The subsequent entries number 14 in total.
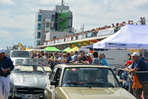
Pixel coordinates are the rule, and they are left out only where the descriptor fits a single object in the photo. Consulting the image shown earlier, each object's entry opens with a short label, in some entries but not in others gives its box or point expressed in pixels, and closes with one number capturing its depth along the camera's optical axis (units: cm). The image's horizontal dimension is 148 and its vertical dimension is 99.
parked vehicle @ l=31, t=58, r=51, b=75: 1300
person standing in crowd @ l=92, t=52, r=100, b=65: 1103
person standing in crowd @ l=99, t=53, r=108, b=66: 1155
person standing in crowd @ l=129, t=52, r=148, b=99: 705
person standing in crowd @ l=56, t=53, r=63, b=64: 1811
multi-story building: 10662
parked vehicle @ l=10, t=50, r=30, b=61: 1948
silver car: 884
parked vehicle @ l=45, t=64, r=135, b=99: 537
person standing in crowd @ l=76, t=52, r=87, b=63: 1251
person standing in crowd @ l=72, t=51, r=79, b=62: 1411
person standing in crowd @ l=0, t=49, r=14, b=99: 686
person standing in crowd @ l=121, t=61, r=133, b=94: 741
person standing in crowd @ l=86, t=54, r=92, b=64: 1240
